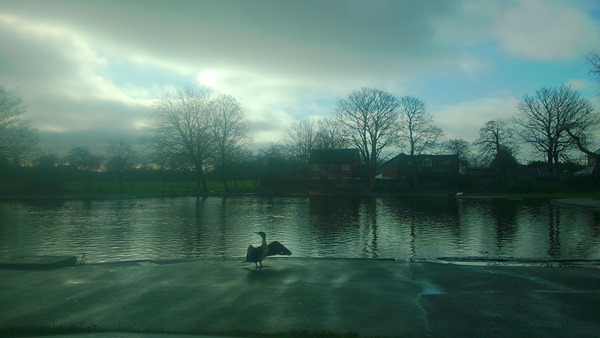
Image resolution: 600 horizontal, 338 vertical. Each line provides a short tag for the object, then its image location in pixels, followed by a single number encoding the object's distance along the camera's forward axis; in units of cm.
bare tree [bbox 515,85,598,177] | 5656
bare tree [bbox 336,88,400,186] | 6425
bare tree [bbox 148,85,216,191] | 5888
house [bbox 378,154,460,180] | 6981
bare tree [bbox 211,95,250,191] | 6250
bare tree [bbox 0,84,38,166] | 3322
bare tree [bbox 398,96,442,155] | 6372
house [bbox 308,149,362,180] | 7825
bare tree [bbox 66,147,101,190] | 5538
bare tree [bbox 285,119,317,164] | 8569
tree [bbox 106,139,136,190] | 6299
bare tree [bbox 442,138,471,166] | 8088
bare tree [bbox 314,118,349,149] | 6756
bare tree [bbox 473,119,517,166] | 6775
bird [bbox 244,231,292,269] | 1074
